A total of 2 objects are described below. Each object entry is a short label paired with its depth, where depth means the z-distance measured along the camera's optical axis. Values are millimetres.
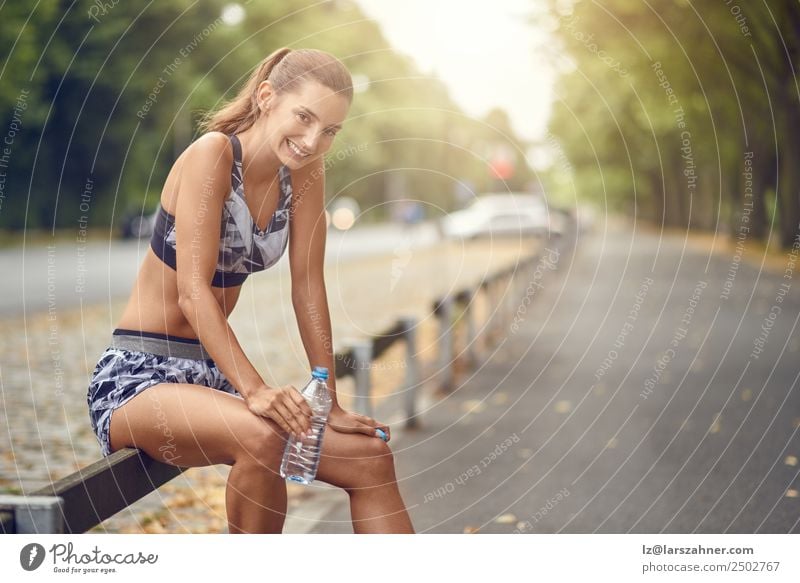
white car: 37281
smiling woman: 2775
